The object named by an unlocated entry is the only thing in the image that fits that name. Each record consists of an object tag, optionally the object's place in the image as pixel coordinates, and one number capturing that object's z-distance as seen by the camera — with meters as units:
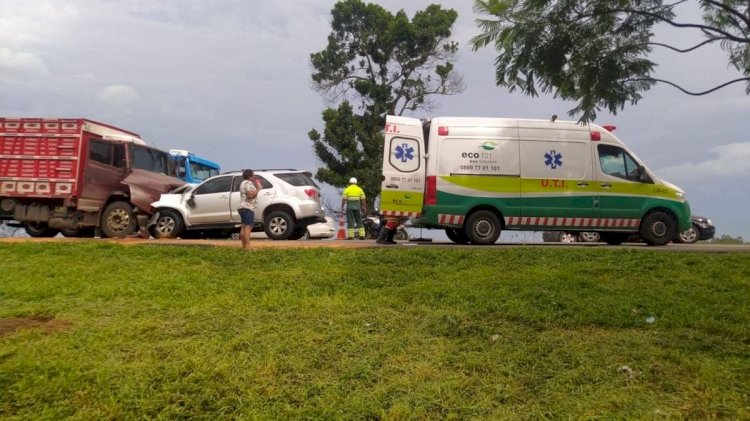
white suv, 12.65
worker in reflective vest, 15.09
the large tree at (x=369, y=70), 23.81
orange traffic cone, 17.81
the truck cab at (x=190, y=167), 16.37
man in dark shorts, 9.55
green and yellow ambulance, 11.36
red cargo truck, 13.16
